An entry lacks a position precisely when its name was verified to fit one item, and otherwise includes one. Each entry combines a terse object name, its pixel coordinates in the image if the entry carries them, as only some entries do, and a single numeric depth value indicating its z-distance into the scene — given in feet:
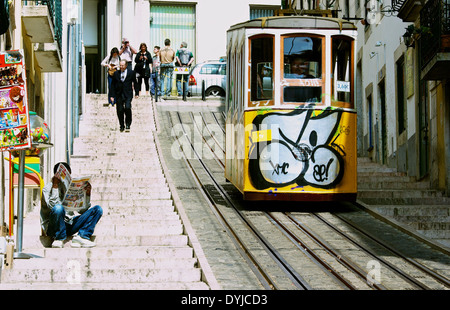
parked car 115.44
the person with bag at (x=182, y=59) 112.16
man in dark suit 80.07
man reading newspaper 43.16
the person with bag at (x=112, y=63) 92.58
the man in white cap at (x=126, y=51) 99.19
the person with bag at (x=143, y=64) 102.83
